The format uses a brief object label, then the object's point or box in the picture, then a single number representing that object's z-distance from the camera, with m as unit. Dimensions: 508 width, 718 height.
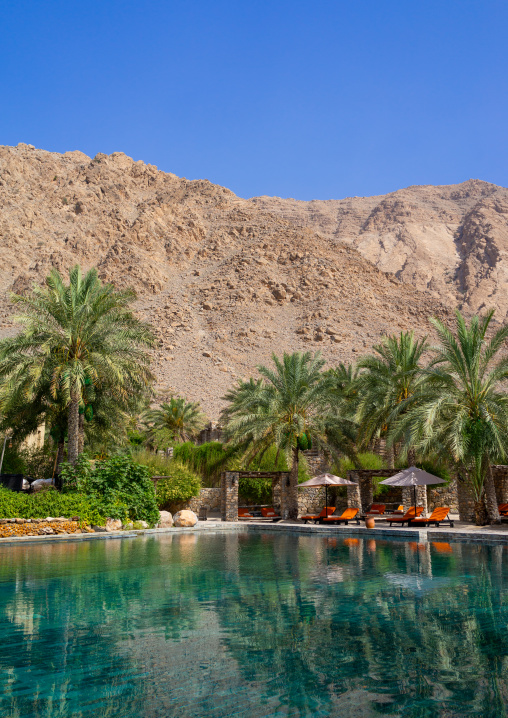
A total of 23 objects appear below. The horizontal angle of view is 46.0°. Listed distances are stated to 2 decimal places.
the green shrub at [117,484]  18.12
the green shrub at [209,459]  29.34
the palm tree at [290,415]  23.06
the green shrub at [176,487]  23.98
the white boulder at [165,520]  20.14
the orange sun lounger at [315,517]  20.59
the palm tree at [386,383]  23.98
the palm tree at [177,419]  41.12
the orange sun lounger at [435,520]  17.78
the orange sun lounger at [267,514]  24.38
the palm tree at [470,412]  16.48
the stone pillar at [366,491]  23.95
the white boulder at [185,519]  20.62
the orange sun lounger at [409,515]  18.74
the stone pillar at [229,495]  23.73
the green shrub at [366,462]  27.62
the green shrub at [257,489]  27.70
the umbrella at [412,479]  19.25
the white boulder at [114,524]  17.34
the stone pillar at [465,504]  19.51
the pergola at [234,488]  23.75
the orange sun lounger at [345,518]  19.89
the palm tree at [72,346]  18.36
